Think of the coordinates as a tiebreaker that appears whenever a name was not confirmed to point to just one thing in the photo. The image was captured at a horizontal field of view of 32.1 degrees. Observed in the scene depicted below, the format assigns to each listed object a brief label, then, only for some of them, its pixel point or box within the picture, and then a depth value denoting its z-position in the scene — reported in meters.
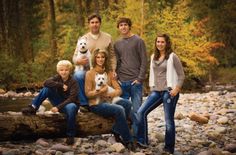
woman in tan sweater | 6.59
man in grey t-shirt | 6.98
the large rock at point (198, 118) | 9.65
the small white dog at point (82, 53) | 7.00
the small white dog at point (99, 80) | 6.56
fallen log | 6.58
